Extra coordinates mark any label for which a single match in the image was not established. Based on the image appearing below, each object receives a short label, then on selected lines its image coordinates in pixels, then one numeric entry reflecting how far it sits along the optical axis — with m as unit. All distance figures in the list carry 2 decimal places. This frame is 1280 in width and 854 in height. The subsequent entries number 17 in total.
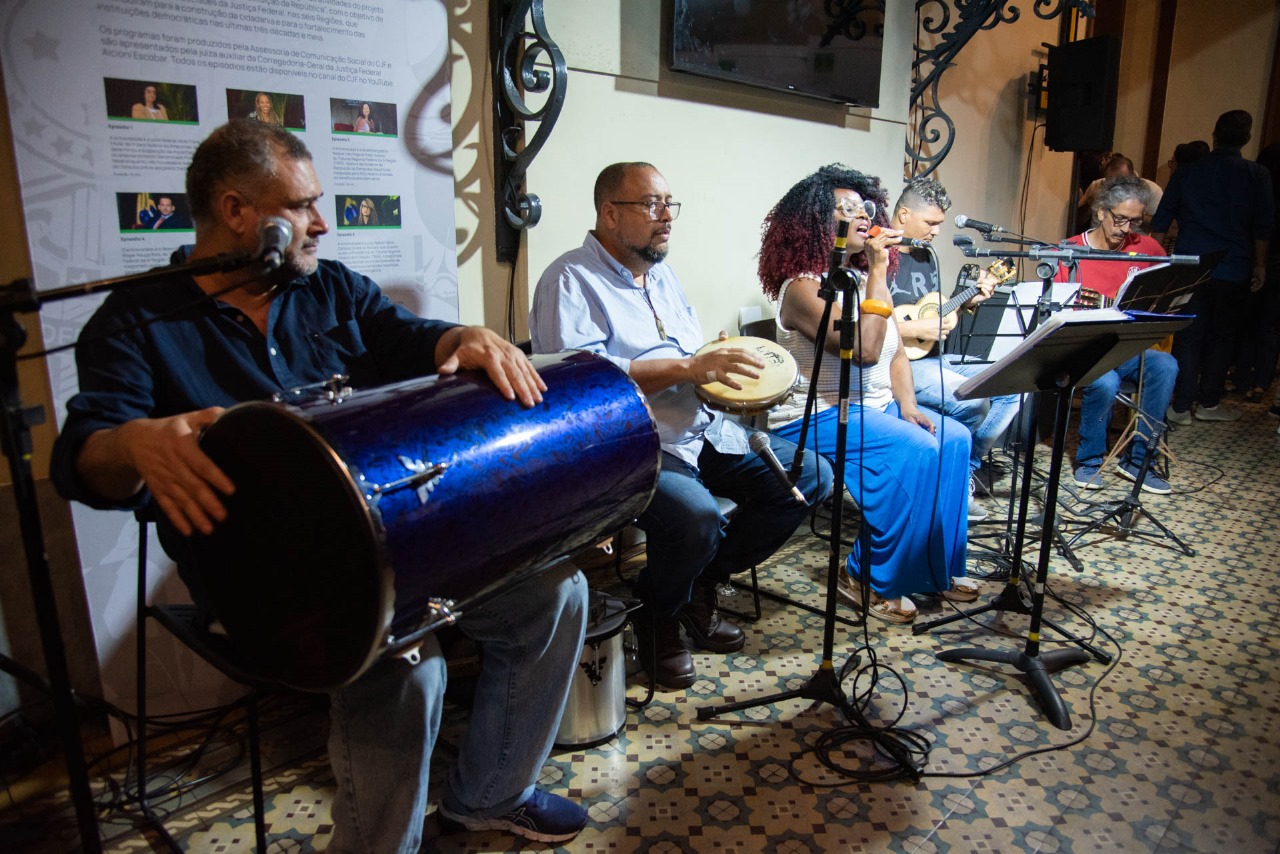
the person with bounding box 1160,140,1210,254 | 5.61
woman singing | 2.74
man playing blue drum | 1.31
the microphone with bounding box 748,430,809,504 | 2.32
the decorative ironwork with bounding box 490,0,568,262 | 2.50
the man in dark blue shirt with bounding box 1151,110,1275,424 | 5.23
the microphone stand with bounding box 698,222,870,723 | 1.95
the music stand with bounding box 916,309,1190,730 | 2.04
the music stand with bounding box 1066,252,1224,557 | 3.55
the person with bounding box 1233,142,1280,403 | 6.18
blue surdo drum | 1.19
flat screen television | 3.16
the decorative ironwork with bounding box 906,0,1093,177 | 4.43
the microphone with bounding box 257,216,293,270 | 1.21
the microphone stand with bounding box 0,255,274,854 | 1.08
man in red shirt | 4.21
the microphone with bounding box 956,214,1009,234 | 2.71
